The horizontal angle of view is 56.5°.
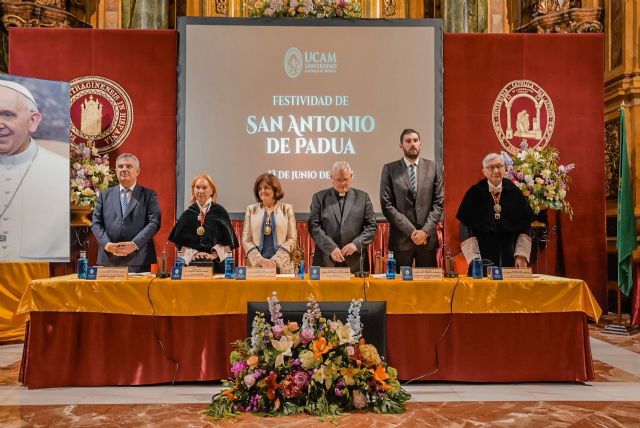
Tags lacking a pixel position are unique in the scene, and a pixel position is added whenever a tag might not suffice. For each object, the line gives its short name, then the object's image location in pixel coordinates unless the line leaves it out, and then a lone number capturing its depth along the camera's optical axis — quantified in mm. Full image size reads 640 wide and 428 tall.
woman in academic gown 4539
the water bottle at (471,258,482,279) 4043
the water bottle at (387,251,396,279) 4043
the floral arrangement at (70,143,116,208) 6082
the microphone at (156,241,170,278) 4013
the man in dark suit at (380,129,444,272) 5008
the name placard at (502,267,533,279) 3979
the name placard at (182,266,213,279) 3979
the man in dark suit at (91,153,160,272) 4825
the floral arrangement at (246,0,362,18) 6684
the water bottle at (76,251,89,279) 4016
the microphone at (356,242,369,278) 4043
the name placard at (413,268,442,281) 3959
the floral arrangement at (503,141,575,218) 6328
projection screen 6672
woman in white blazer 4570
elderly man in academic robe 4570
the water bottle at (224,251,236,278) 4004
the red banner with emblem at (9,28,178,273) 6695
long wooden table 3840
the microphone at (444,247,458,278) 4047
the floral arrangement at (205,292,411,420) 3113
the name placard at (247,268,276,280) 3959
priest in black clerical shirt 4633
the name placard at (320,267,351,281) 3904
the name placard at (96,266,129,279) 3946
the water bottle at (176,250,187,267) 4086
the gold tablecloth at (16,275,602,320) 3816
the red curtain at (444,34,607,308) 6879
